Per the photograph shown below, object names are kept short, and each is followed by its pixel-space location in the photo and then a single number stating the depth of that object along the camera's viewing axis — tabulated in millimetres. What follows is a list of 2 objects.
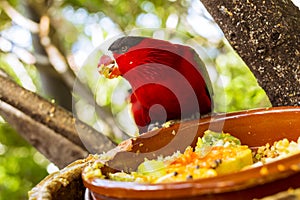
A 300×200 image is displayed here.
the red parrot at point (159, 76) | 1326
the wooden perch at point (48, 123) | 1555
